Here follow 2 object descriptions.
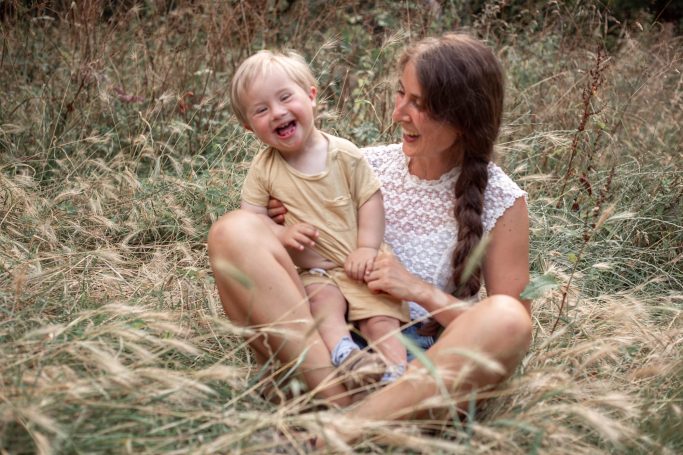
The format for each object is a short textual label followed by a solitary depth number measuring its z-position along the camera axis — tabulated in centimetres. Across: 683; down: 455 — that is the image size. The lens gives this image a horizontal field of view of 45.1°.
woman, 201
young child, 231
